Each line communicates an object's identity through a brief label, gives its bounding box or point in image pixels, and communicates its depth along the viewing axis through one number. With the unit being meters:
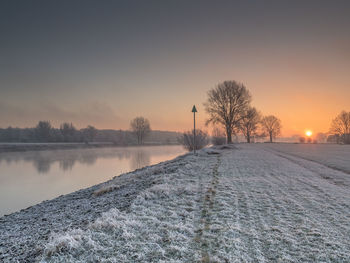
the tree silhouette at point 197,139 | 28.75
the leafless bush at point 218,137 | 34.59
